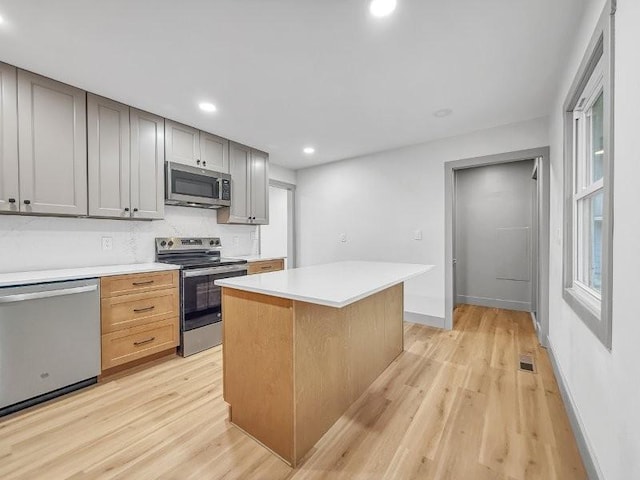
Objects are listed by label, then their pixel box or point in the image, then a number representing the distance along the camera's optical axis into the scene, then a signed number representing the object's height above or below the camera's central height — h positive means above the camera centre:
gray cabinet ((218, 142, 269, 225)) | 3.63 +0.68
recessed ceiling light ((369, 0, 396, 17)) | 1.51 +1.24
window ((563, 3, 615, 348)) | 1.17 +0.28
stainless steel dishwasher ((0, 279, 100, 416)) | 1.84 -0.72
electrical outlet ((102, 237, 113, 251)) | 2.74 -0.05
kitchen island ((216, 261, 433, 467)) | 1.43 -0.65
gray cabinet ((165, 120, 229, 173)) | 2.97 +1.01
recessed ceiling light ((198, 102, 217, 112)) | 2.64 +1.23
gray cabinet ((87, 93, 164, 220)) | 2.43 +0.71
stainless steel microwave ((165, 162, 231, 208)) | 2.94 +0.56
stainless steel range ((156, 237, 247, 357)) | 2.76 -0.52
